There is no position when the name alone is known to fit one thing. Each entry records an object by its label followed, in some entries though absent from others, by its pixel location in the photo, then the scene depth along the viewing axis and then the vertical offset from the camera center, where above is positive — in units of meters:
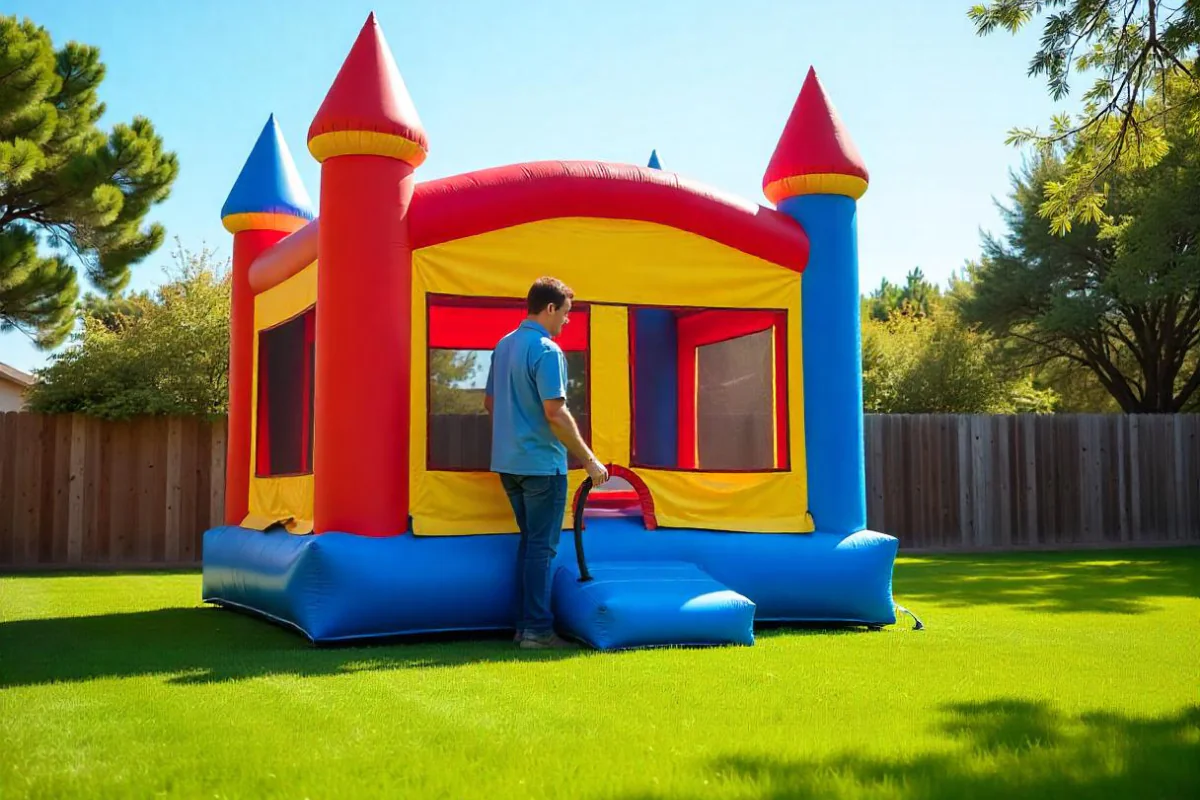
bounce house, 6.18 +0.42
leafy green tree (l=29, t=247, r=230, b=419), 13.37 +1.23
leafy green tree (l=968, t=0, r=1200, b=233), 6.47 +2.25
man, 5.98 +0.13
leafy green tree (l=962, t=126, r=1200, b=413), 23.08 +3.17
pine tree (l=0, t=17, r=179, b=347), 15.13 +3.95
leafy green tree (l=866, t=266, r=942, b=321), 50.94 +8.61
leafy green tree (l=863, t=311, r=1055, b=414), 23.89 +1.91
